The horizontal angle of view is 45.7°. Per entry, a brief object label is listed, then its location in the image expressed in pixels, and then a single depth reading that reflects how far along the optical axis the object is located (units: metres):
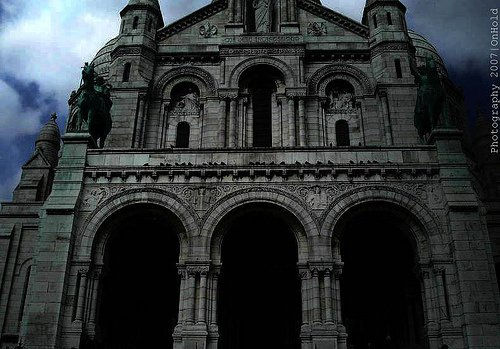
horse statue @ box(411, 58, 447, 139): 22.84
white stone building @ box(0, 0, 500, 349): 19.42
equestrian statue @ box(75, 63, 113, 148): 23.12
